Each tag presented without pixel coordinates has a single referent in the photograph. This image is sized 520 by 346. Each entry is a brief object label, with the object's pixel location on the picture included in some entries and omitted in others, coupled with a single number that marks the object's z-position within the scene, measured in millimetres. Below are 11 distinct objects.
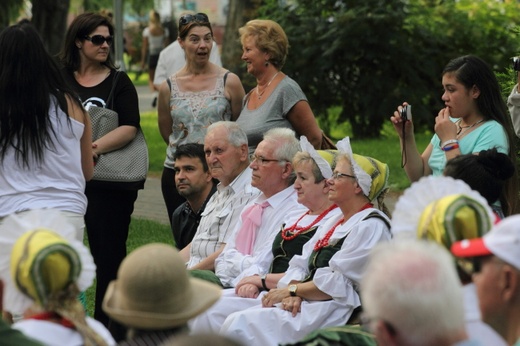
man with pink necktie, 12812
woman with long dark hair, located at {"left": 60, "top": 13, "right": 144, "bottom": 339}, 14023
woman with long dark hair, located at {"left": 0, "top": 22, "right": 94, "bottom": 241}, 11055
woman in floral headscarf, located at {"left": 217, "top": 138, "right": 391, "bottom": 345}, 10961
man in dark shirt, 14094
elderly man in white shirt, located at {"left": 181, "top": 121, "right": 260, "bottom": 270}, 13422
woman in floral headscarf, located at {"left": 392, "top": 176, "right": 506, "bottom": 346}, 7250
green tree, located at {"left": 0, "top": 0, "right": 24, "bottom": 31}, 35000
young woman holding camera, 11922
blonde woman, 14391
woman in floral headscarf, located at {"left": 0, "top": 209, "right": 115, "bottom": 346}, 7437
